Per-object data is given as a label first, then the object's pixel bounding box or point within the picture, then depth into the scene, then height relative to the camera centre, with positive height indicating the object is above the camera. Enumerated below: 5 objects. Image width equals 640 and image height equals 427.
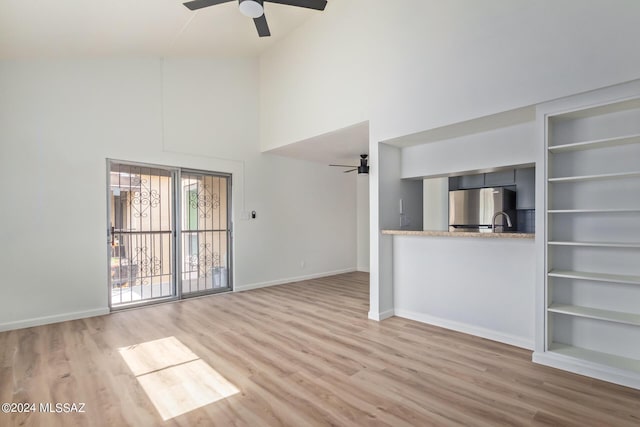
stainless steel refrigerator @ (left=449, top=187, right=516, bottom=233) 4.97 +0.02
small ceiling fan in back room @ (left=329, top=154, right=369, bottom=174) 5.27 +0.77
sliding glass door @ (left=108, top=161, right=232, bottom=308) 4.43 -0.36
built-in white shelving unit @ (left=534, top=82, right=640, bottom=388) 2.44 -0.25
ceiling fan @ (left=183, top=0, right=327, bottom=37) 3.07 +2.10
